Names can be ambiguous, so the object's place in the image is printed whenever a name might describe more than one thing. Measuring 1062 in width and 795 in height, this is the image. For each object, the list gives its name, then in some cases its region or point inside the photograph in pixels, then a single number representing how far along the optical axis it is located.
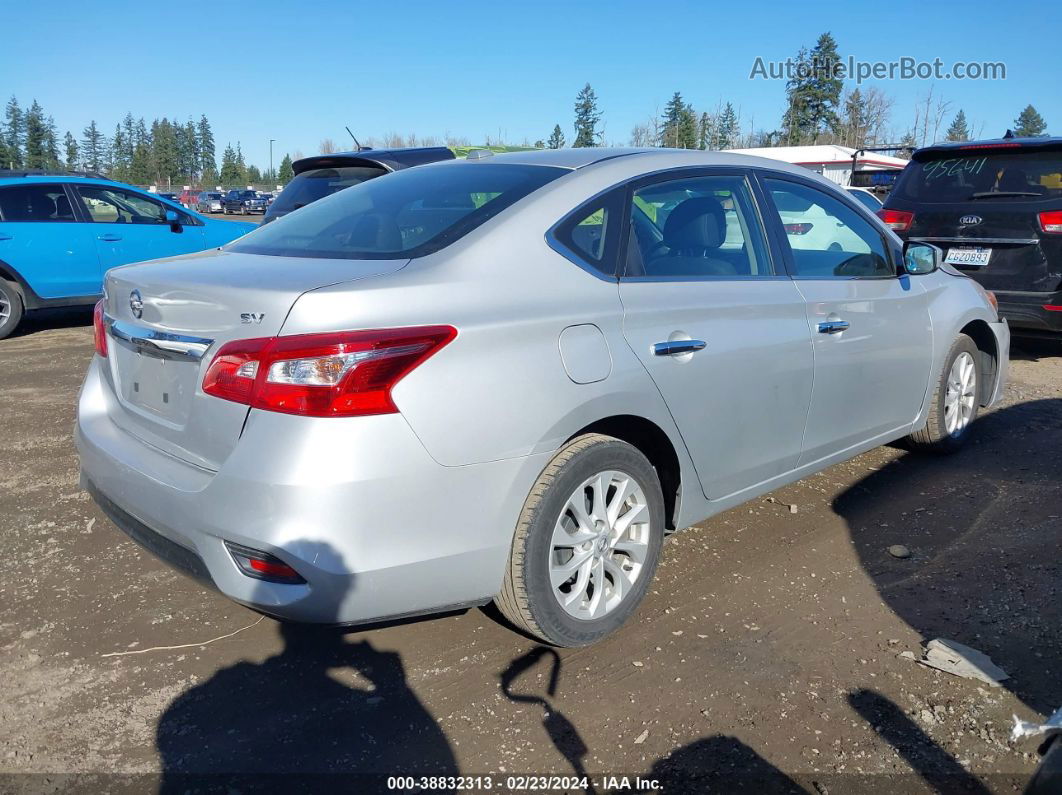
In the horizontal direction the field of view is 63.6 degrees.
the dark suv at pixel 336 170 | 7.55
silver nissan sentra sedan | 2.34
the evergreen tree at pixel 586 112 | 64.98
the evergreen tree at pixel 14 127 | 101.25
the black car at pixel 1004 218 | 6.52
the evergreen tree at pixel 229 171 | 96.38
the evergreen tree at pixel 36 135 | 97.88
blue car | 8.81
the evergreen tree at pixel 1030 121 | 98.81
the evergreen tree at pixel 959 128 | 69.94
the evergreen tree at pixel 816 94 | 60.53
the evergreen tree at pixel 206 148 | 125.31
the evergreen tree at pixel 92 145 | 127.62
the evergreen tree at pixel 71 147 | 120.69
